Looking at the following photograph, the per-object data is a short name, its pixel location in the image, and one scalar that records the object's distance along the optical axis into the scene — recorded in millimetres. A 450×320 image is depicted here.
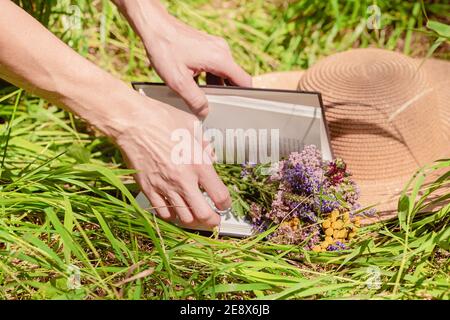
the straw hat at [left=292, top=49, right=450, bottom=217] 1854
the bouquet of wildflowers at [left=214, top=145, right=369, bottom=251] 1611
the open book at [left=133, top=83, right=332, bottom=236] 1697
